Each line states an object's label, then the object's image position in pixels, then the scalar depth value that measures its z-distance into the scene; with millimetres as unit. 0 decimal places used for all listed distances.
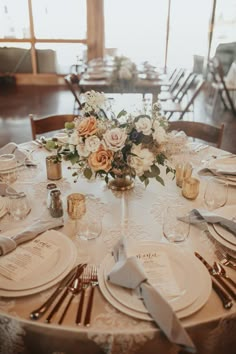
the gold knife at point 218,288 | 796
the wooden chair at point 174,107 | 3548
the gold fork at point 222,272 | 868
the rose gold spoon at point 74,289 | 795
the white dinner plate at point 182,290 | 772
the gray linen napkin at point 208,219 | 1056
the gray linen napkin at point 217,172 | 1450
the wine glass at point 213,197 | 1261
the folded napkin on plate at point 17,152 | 1598
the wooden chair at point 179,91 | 4441
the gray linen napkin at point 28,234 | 948
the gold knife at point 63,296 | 766
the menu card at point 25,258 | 878
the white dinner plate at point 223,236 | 1007
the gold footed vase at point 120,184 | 1354
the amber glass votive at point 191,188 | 1293
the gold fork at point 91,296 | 756
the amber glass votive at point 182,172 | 1398
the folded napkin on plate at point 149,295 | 702
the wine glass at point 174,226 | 1066
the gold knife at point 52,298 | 764
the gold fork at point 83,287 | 762
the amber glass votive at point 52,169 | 1421
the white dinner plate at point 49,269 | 832
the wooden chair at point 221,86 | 4918
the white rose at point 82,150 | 1141
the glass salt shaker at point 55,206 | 1162
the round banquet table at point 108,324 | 741
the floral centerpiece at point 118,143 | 1120
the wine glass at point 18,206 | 1173
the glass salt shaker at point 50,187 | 1209
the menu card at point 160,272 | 822
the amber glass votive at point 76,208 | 1144
